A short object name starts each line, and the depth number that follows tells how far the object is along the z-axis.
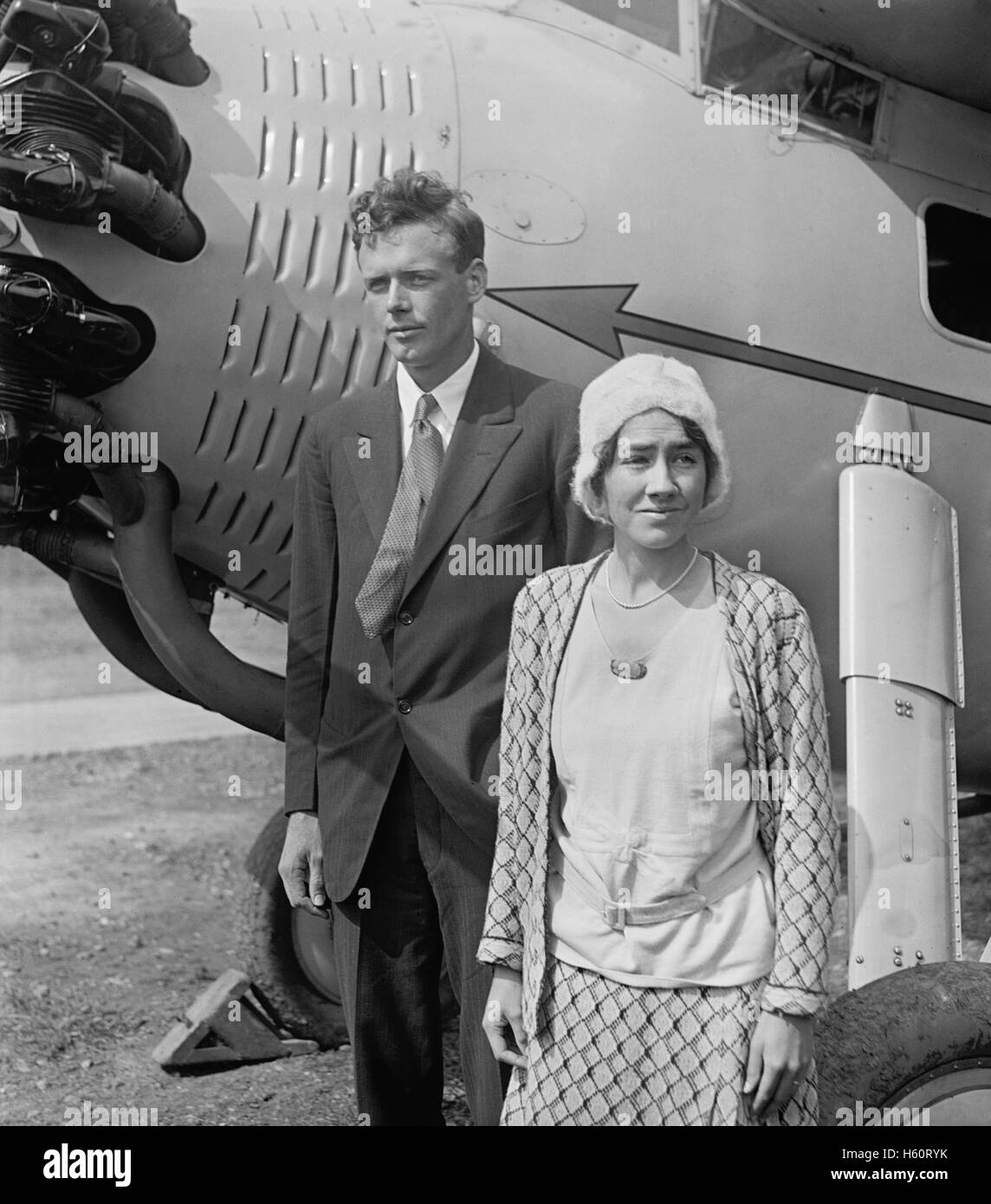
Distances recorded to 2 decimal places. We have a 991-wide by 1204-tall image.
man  2.53
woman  1.93
